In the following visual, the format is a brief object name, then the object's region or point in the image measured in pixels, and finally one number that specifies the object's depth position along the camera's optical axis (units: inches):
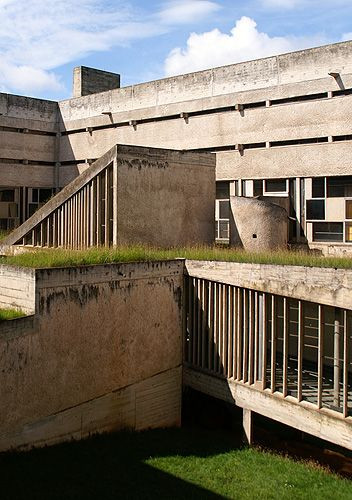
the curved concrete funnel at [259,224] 648.4
